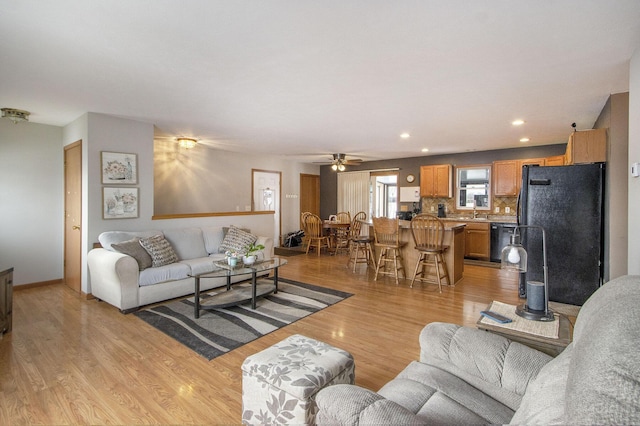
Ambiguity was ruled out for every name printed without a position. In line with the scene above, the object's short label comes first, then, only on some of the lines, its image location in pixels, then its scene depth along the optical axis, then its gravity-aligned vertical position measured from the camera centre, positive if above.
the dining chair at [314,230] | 7.43 -0.49
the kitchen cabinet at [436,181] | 7.23 +0.67
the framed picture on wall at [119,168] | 4.18 +0.57
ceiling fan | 7.35 +1.15
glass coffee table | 3.53 -1.05
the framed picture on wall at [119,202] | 4.21 +0.10
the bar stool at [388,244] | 5.05 -0.57
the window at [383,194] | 8.70 +0.42
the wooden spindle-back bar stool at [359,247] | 5.76 -0.74
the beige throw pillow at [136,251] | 3.76 -0.50
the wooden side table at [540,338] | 1.51 -0.64
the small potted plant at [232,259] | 3.86 -0.61
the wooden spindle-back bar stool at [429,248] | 4.71 -0.58
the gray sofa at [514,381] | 0.58 -0.65
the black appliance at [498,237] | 6.31 -0.56
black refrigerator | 3.64 -0.17
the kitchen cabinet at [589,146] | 3.54 +0.72
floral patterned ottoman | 1.54 -0.87
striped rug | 2.89 -1.18
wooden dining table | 7.48 -0.46
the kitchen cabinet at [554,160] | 5.88 +0.93
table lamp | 1.70 -0.45
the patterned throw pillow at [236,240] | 4.86 -0.48
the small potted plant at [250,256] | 3.91 -0.59
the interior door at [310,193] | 9.21 +0.49
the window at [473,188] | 7.00 +0.49
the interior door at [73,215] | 4.32 -0.08
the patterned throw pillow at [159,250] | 3.96 -0.52
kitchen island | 4.93 -0.67
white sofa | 3.55 -0.75
